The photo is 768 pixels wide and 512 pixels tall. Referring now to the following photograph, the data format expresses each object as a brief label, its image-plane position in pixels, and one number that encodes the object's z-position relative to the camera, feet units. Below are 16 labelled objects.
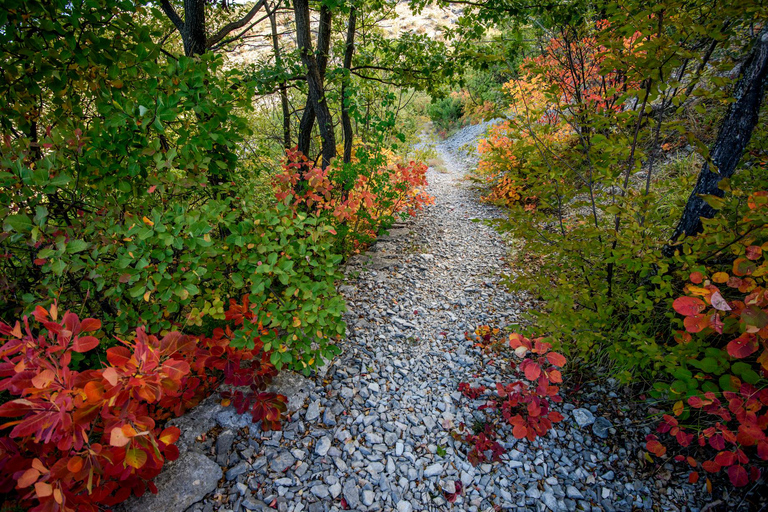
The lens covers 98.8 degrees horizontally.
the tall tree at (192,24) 10.69
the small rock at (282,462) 7.31
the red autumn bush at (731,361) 4.99
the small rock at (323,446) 7.78
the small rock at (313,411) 8.55
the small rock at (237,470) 7.02
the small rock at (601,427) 8.05
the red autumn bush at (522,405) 6.74
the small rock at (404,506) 6.88
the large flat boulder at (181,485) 6.18
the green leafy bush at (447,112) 54.65
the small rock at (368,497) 6.92
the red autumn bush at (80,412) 4.16
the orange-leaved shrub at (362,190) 10.91
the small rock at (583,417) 8.34
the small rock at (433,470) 7.51
